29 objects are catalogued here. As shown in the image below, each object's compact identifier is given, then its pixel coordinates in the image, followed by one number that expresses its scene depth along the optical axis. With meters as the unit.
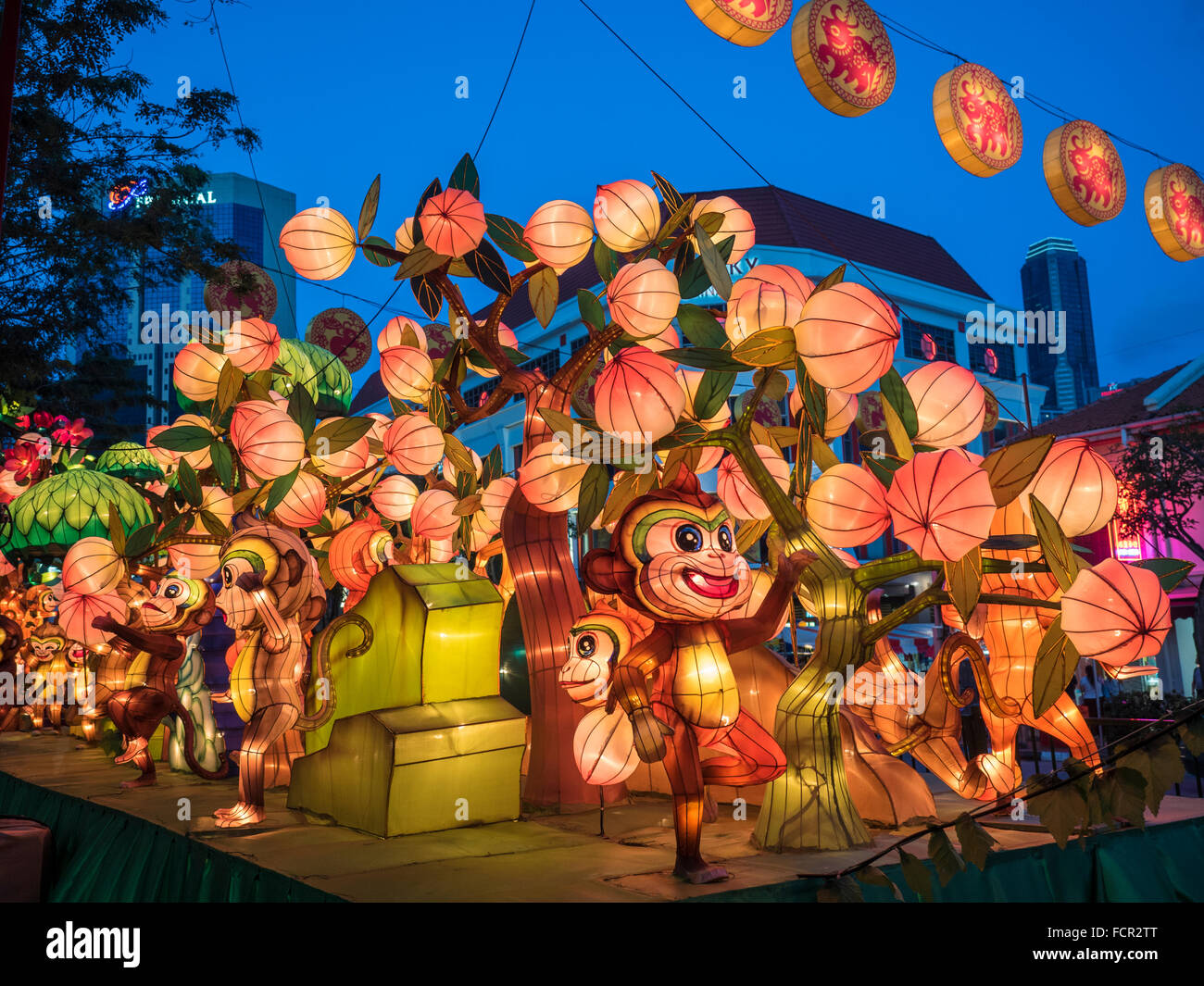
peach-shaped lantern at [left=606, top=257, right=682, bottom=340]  4.73
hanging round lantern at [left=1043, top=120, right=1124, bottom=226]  5.91
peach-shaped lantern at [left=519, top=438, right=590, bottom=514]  4.68
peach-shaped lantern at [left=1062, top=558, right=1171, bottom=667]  3.61
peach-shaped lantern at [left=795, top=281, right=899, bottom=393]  3.99
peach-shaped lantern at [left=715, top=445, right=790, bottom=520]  5.17
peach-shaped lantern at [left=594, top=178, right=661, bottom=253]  5.43
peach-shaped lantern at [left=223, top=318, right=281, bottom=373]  6.42
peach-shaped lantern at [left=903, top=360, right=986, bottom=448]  4.54
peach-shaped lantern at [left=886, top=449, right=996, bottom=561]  3.74
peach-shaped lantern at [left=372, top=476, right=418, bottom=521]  6.97
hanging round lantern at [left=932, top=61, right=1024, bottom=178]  5.44
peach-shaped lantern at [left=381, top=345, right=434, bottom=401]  6.79
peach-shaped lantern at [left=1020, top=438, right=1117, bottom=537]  4.26
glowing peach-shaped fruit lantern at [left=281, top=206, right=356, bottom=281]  5.96
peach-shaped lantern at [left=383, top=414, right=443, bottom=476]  6.40
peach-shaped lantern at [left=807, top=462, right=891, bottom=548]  4.29
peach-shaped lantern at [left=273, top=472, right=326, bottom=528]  6.24
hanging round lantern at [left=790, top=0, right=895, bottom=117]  4.89
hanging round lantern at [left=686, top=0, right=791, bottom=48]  4.80
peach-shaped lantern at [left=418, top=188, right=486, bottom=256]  5.74
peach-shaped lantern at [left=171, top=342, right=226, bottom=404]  6.62
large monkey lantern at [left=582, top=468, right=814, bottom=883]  3.78
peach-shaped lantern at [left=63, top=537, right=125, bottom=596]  6.11
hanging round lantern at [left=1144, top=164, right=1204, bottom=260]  6.52
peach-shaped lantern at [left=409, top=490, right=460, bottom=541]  6.64
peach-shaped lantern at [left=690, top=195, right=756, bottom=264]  5.94
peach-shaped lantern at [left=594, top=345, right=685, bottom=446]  4.11
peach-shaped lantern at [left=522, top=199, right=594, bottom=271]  5.64
